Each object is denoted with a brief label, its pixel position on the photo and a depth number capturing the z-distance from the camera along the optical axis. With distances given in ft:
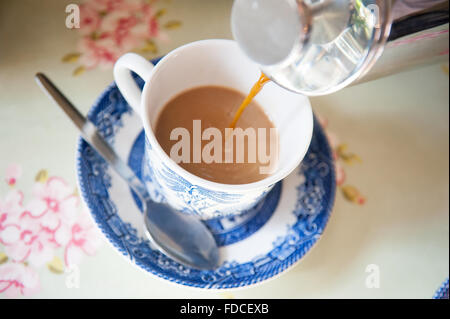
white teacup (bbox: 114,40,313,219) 1.07
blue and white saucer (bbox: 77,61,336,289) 1.16
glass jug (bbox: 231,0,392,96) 1.04
